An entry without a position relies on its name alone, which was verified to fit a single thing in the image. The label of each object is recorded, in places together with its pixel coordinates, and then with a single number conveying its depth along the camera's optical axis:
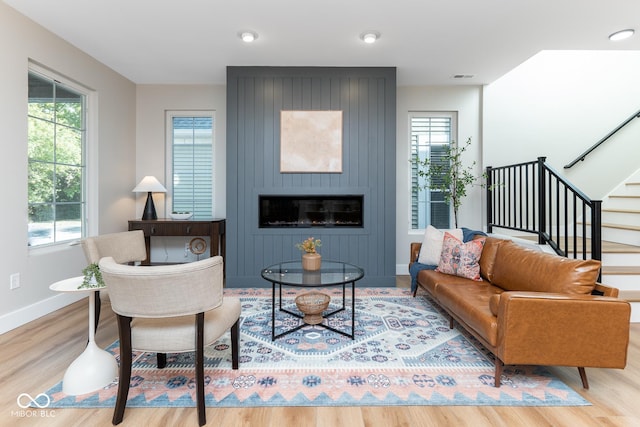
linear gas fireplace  4.33
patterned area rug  1.85
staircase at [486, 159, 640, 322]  3.01
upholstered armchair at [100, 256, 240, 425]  1.52
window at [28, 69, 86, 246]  3.20
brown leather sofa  1.81
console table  4.33
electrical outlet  2.85
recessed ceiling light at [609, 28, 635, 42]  3.24
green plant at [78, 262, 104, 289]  1.86
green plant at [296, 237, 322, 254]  2.99
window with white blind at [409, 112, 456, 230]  4.96
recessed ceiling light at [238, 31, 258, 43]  3.28
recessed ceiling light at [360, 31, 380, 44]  3.29
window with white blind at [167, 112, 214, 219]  4.96
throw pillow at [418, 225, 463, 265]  3.53
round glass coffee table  2.53
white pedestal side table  1.89
